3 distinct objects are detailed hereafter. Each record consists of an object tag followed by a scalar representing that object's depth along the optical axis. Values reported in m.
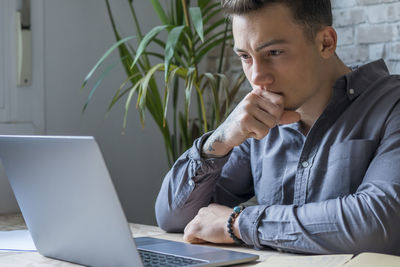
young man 1.29
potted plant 2.38
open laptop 1.00
